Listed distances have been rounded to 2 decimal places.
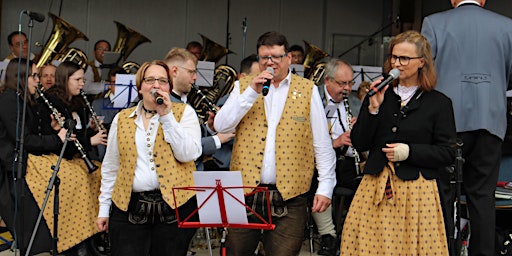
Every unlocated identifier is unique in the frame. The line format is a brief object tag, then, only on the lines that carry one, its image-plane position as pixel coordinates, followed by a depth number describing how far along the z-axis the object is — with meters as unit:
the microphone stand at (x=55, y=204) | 5.17
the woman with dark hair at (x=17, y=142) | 5.94
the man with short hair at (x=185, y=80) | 5.06
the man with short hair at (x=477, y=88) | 4.45
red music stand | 3.61
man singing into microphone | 4.04
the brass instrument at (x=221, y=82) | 8.90
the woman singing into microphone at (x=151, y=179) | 4.00
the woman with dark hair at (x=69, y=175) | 6.01
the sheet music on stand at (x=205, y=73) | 8.01
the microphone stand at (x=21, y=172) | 5.39
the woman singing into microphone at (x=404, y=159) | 3.74
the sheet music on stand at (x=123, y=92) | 6.21
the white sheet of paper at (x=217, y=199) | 3.59
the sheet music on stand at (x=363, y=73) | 8.16
